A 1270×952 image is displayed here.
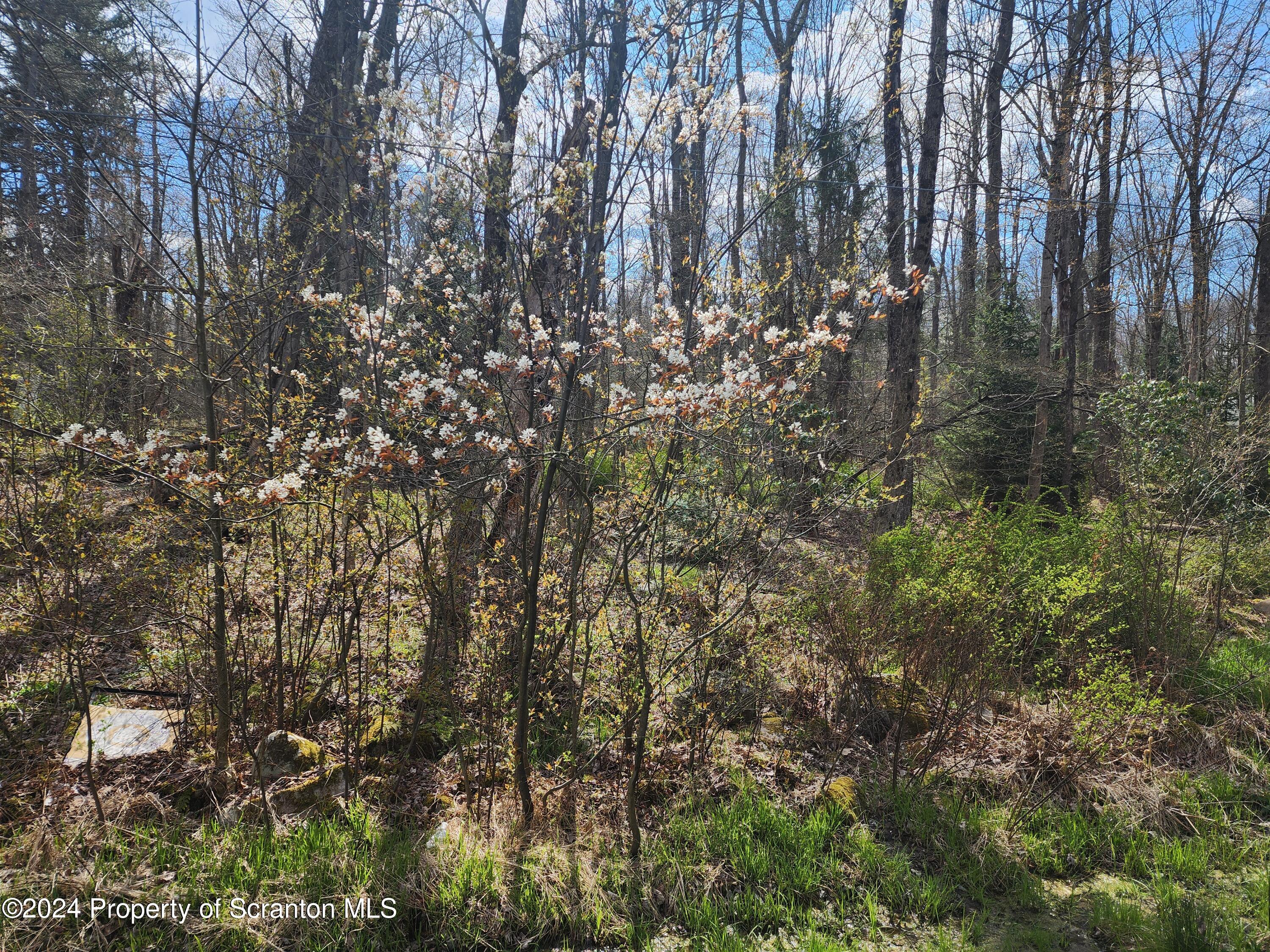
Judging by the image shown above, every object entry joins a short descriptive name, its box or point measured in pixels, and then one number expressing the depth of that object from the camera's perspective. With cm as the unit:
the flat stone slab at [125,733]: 331
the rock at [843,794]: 340
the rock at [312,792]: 314
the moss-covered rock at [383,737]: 363
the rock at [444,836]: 290
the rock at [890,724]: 414
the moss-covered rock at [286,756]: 330
